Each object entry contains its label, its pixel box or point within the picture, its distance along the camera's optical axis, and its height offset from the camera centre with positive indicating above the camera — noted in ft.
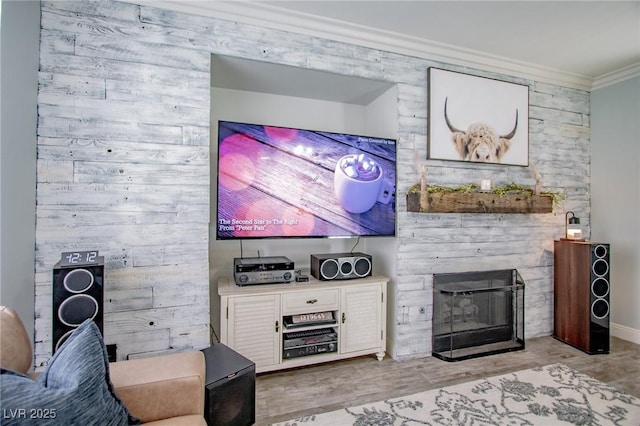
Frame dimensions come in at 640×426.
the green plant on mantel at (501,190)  8.93 +0.83
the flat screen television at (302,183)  7.52 +0.84
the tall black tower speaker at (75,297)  4.99 -1.39
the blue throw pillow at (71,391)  2.73 -1.74
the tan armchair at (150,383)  3.75 -2.25
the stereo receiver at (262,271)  7.77 -1.43
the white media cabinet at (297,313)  7.44 -2.57
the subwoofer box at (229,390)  5.12 -3.04
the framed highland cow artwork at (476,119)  9.18 +3.06
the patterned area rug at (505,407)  6.15 -4.04
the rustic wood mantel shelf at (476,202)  8.62 +0.43
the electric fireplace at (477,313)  9.14 -2.96
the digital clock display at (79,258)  5.33 -0.81
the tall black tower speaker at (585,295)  9.21 -2.36
